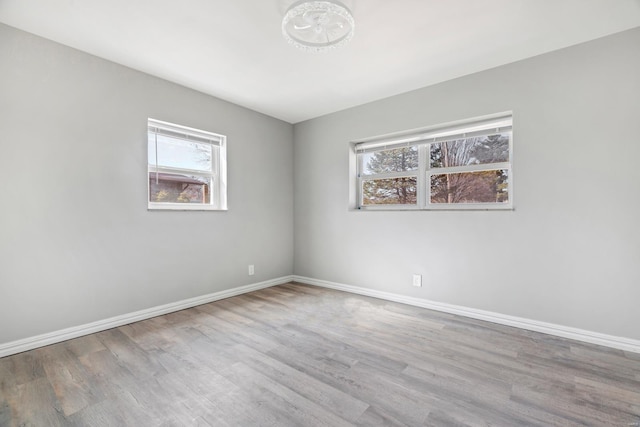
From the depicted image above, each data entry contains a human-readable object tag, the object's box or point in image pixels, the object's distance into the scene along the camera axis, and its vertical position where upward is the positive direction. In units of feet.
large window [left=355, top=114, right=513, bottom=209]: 8.97 +1.57
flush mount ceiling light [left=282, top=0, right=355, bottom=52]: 5.69 +4.17
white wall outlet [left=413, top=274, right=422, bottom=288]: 10.08 -2.59
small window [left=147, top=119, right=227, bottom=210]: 9.42 +1.60
